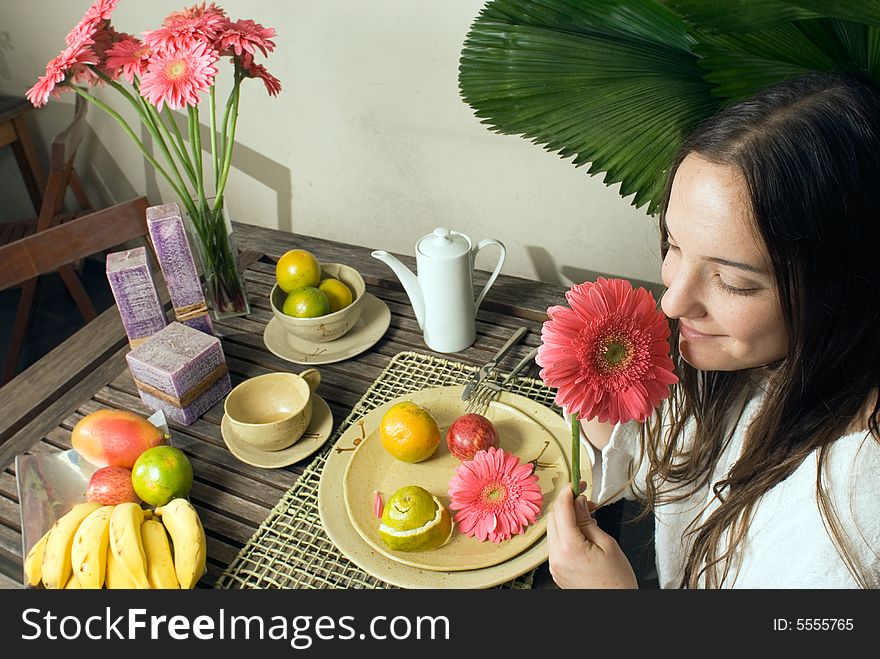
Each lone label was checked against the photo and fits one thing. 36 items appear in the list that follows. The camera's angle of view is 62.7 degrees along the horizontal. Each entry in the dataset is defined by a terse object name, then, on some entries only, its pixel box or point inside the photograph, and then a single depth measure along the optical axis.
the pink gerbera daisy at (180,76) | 1.04
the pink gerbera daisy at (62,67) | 1.04
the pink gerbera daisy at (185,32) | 1.06
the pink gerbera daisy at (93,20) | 1.06
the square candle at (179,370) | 1.06
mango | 0.99
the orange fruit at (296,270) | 1.27
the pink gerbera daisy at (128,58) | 1.09
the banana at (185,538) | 0.85
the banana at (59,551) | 0.84
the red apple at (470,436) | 0.97
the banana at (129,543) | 0.83
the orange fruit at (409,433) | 0.97
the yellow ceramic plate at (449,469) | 0.87
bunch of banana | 0.84
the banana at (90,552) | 0.83
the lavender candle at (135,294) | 1.12
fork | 1.08
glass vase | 1.24
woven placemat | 0.87
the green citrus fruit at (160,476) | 0.94
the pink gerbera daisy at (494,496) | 0.89
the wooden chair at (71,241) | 1.32
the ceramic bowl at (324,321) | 1.22
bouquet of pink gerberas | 1.04
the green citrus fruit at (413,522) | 0.87
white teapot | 1.16
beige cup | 1.01
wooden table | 0.97
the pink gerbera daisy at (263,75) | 1.15
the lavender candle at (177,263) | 1.16
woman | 0.65
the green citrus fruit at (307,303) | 1.22
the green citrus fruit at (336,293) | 1.27
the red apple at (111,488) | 0.94
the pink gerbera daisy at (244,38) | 1.08
